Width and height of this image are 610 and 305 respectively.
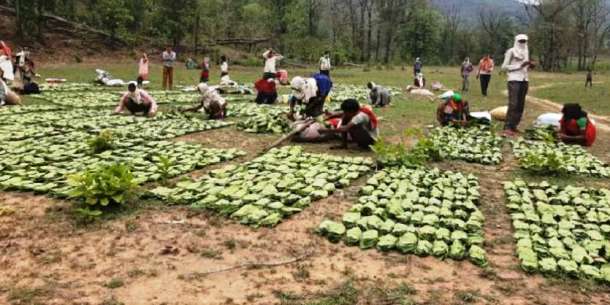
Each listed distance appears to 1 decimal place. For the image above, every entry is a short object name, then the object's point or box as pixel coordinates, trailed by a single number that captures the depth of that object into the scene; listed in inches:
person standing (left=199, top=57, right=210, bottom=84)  695.8
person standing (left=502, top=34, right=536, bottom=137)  422.3
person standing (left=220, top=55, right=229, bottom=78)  773.3
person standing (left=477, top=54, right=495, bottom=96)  770.1
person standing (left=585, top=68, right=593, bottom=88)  1019.3
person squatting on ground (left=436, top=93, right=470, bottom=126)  455.5
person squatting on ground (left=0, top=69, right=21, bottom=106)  512.1
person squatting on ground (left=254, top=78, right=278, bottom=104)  603.8
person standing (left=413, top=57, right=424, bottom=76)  945.5
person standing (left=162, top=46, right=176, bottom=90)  749.3
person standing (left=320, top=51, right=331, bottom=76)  814.5
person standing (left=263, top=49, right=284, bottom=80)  657.6
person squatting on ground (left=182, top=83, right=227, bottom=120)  473.7
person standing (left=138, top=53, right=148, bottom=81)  768.3
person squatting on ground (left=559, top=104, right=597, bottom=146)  388.1
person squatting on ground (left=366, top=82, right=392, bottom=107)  600.4
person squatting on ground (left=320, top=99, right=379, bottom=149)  341.4
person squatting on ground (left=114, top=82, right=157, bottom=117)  470.2
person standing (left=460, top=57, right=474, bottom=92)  850.8
